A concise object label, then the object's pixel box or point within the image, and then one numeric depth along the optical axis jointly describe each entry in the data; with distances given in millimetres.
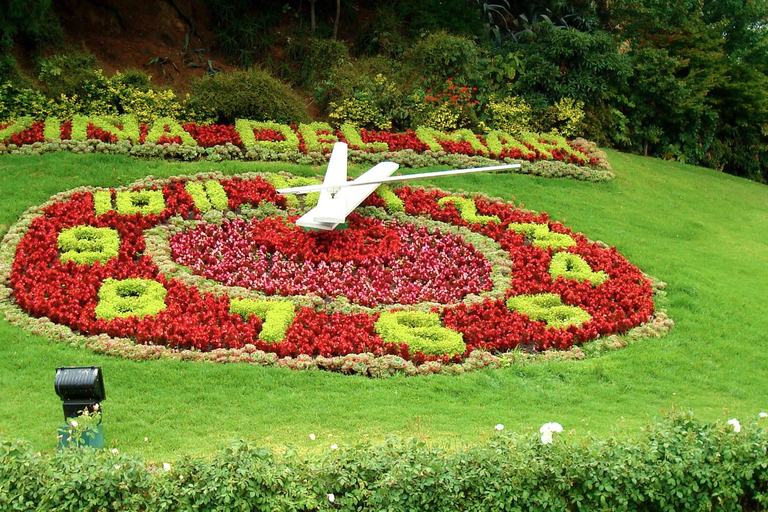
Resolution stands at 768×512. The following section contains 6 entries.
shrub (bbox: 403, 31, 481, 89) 15602
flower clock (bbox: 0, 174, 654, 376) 8195
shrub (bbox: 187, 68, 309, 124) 14164
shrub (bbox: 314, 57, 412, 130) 15023
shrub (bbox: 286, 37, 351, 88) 16859
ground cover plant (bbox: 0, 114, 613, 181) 12602
